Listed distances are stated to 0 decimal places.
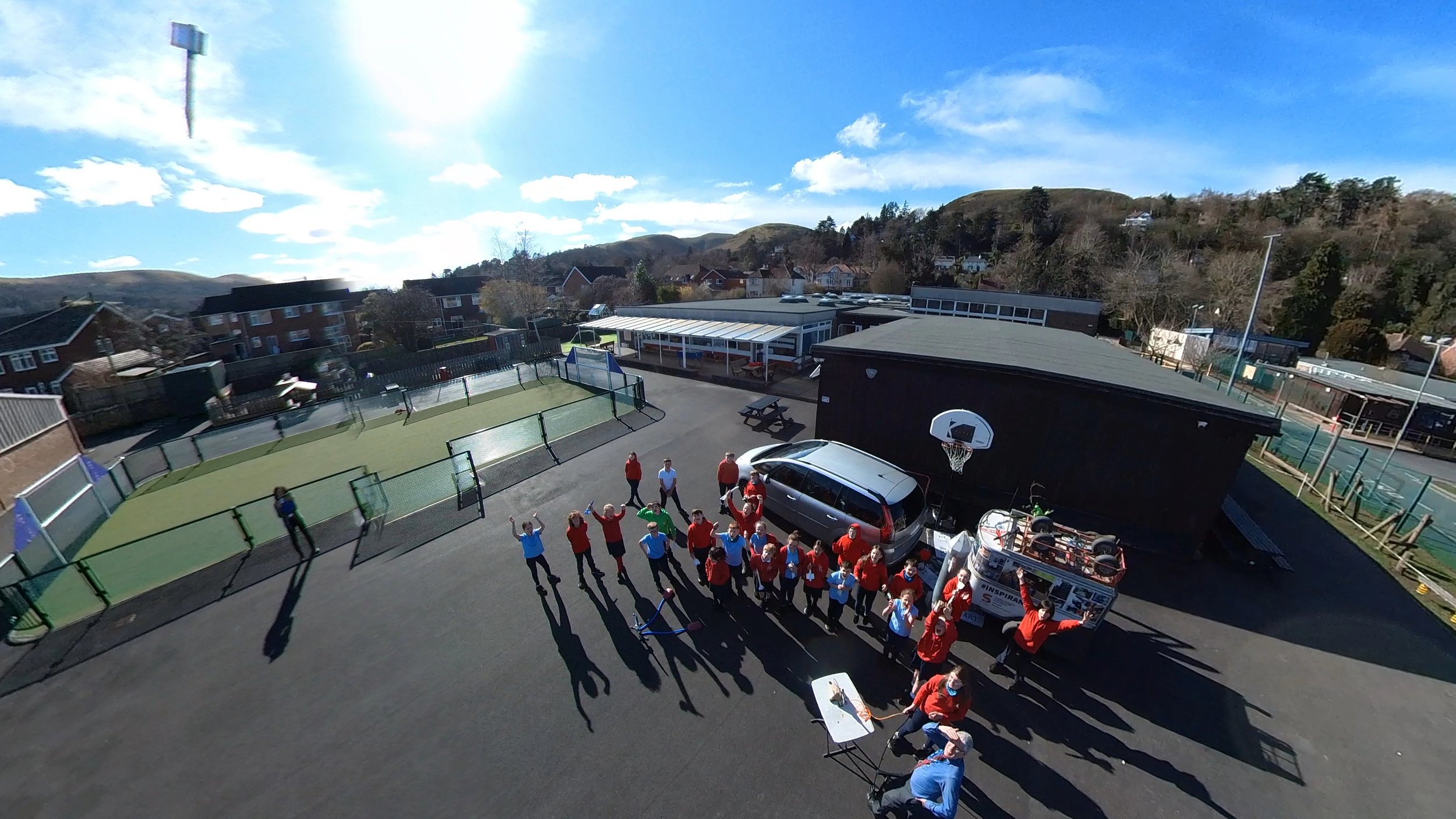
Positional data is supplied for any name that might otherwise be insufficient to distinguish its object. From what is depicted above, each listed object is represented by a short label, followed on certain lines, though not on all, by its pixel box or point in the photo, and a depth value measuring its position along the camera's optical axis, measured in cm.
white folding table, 454
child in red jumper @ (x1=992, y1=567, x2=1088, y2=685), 544
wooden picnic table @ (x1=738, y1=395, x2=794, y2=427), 1525
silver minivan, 789
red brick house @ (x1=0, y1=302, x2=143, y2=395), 2869
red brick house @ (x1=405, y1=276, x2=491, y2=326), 5081
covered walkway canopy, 2125
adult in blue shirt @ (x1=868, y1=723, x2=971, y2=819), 388
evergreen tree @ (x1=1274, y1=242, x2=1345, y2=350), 3131
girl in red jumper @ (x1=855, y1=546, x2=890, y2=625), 655
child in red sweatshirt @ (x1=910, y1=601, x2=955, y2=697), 538
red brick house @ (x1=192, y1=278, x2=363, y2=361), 3869
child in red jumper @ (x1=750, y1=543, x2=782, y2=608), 682
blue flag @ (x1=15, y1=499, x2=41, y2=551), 852
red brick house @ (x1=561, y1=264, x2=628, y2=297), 6962
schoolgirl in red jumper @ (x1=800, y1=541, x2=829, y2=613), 663
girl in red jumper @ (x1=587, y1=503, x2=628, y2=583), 767
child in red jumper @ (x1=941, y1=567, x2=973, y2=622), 600
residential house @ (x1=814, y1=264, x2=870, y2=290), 6794
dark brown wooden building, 837
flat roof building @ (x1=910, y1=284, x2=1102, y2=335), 3073
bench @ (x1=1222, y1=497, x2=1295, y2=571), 802
